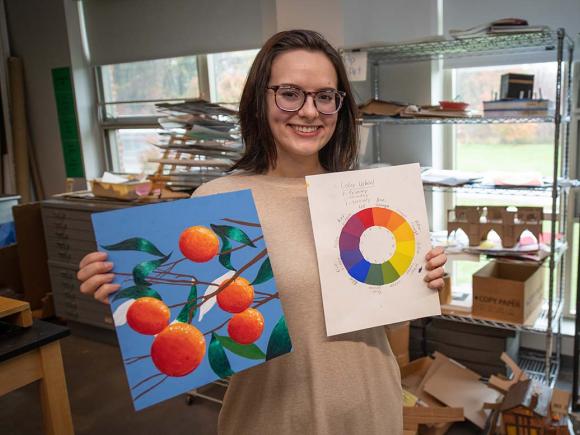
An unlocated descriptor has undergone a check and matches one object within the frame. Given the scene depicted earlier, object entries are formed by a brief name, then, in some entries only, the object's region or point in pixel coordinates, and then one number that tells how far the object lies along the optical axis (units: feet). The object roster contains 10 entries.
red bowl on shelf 7.42
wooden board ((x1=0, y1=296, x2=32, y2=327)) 5.08
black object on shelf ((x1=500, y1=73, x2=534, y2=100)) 7.25
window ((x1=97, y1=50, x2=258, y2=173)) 10.85
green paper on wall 12.50
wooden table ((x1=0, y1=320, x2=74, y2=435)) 4.78
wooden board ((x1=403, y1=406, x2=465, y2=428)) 6.45
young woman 3.35
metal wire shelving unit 6.77
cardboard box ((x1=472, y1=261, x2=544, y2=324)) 7.16
